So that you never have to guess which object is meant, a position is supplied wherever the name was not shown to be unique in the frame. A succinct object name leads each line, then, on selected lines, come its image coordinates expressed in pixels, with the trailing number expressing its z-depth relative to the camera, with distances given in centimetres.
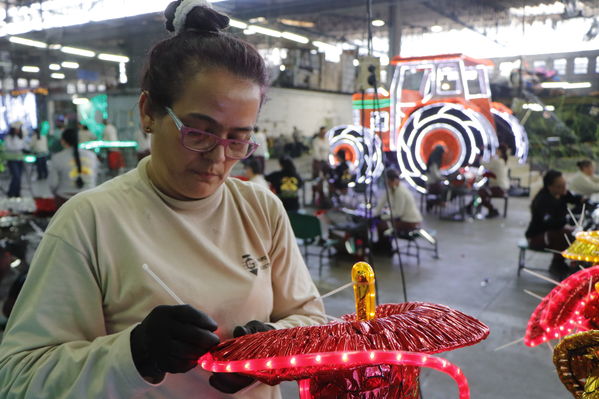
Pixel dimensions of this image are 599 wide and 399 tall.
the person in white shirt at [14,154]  841
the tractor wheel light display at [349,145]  841
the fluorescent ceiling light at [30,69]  784
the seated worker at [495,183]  718
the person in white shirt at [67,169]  438
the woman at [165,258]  69
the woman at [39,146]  868
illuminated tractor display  476
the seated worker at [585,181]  556
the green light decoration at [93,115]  865
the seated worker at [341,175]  789
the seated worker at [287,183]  597
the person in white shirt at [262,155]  851
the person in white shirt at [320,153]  944
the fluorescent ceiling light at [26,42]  683
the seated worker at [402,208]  552
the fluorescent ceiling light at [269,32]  492
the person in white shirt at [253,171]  546
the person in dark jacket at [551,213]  474
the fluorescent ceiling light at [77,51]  751
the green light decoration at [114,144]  878
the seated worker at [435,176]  601
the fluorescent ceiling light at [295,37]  777
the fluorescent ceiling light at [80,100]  848
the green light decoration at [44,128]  880
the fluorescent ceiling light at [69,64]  798
